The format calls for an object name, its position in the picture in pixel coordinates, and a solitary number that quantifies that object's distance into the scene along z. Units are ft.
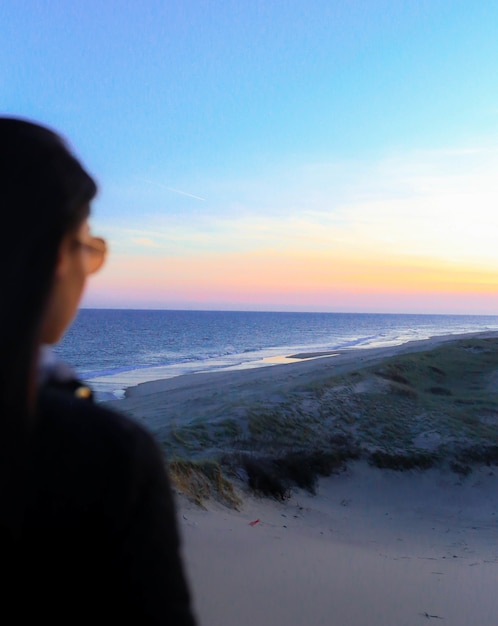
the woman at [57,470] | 3.33
